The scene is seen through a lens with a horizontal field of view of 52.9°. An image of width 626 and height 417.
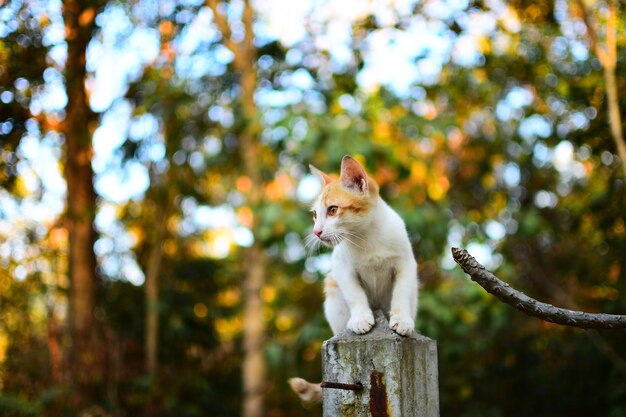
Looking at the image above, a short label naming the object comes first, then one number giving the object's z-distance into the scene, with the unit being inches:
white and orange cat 100.6
